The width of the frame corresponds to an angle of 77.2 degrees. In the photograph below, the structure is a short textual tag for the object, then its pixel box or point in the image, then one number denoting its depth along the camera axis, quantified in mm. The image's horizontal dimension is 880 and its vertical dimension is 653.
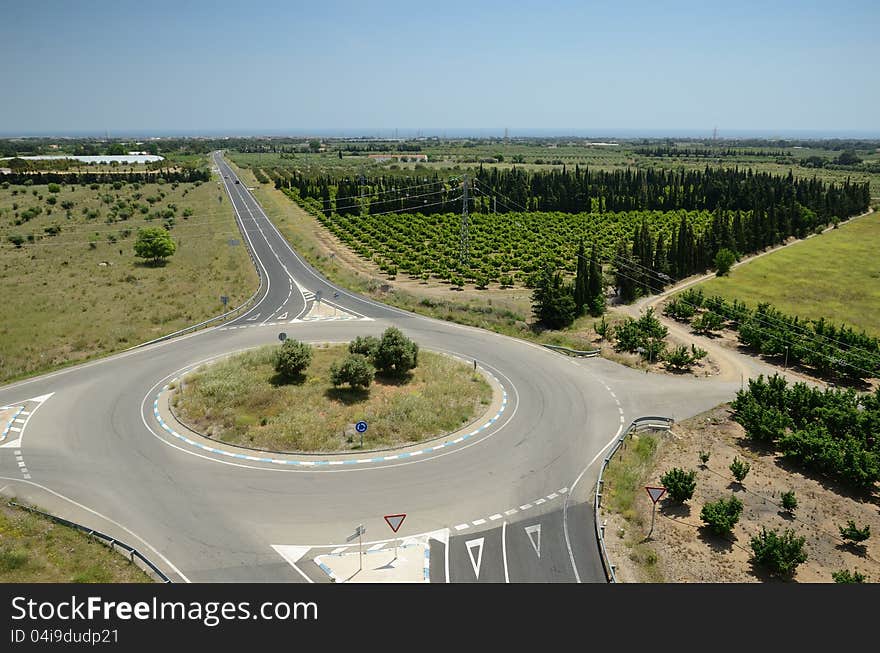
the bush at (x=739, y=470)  27406
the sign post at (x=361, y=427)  28347
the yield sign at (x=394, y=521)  21222
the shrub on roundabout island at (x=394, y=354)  38219
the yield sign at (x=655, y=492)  23406
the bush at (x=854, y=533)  22625
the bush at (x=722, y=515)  23125
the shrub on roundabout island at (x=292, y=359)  37156
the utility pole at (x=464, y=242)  67900
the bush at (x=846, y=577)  19531
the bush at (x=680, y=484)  25469
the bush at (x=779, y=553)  20859
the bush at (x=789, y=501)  25141
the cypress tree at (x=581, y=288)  55438
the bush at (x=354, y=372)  35312
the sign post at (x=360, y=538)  20866
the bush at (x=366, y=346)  38781
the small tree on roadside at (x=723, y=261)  73438
